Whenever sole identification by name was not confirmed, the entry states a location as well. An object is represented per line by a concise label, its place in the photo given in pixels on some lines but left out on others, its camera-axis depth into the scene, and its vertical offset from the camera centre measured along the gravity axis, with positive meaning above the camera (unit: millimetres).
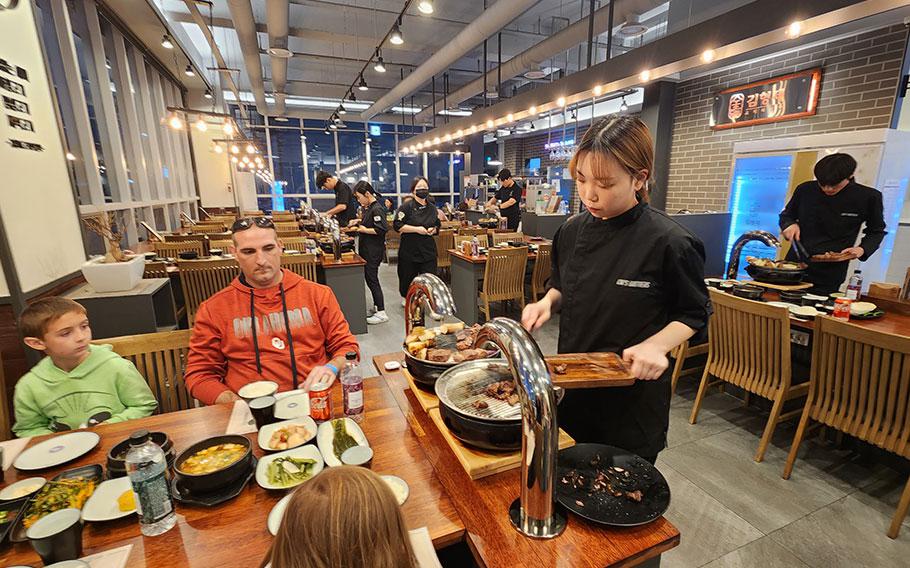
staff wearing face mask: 4914 -460
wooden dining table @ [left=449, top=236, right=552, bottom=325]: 4785 -1049
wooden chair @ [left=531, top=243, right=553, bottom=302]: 5039 -975
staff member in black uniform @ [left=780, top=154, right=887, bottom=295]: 3027 -222
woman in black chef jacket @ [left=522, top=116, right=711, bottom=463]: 1192 -296
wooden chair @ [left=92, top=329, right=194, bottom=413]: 1813 -722
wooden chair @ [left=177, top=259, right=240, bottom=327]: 3676 -741
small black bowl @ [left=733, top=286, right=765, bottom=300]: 2814 -698
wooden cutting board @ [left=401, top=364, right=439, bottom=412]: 1231 -620
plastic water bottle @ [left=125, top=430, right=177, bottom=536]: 897 -619
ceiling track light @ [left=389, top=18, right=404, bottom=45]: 4840 +1799
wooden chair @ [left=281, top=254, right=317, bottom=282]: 3887 -664
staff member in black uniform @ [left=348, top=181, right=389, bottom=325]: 5055 -553
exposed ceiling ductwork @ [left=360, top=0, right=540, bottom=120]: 4699 +2008
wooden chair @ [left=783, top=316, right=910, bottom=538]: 1868 -953
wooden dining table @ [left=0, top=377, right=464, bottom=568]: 871 -738
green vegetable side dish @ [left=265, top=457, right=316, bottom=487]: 1056 -709
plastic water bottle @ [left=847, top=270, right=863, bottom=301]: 2652 -628
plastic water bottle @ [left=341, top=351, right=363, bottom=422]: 1294 -597
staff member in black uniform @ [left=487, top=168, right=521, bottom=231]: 7109 -152
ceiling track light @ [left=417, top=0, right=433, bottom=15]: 4180 +1830
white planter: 2656 -508
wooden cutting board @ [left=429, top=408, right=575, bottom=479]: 1000 -643
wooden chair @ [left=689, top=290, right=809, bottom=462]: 2322 -961
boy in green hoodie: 1560 -694
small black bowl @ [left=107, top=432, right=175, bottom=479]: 1096 -691
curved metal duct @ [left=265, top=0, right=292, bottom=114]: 4969 +2154
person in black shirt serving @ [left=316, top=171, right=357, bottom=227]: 7109 -223
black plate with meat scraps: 896 -677
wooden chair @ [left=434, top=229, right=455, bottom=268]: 6914 -900
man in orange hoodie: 1798 -581
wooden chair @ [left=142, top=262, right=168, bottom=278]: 3787 -681
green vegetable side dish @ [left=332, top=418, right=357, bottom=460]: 1165 -698
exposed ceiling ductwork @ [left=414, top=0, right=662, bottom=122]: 4430 +1967
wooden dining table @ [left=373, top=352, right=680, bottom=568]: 821 -713
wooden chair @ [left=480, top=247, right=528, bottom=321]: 4578 -939
